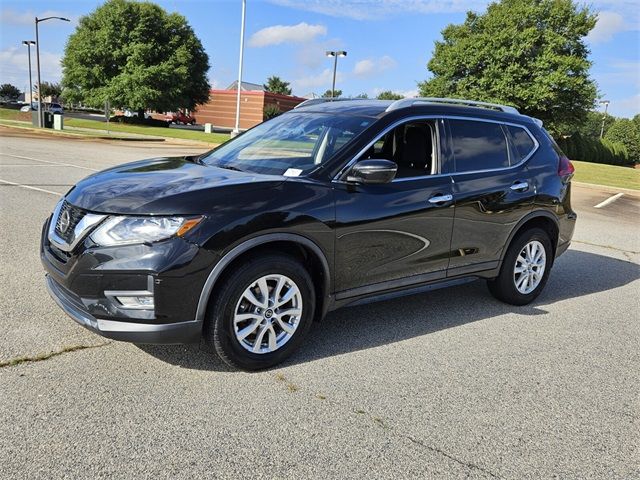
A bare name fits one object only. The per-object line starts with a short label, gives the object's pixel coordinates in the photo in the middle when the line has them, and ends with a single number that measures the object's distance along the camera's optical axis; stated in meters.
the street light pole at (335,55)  43.00
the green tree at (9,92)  119.10
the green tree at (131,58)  49.16
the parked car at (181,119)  71.75
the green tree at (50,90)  108.44
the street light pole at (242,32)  35.75
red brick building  78.38
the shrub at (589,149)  44.22
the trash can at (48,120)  34.62
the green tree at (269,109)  66.82
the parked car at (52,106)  59.42
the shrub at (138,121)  53.28
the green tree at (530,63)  39.56
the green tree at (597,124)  112.94
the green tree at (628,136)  70.25
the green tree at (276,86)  119.15
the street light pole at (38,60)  33.16
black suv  3.29
